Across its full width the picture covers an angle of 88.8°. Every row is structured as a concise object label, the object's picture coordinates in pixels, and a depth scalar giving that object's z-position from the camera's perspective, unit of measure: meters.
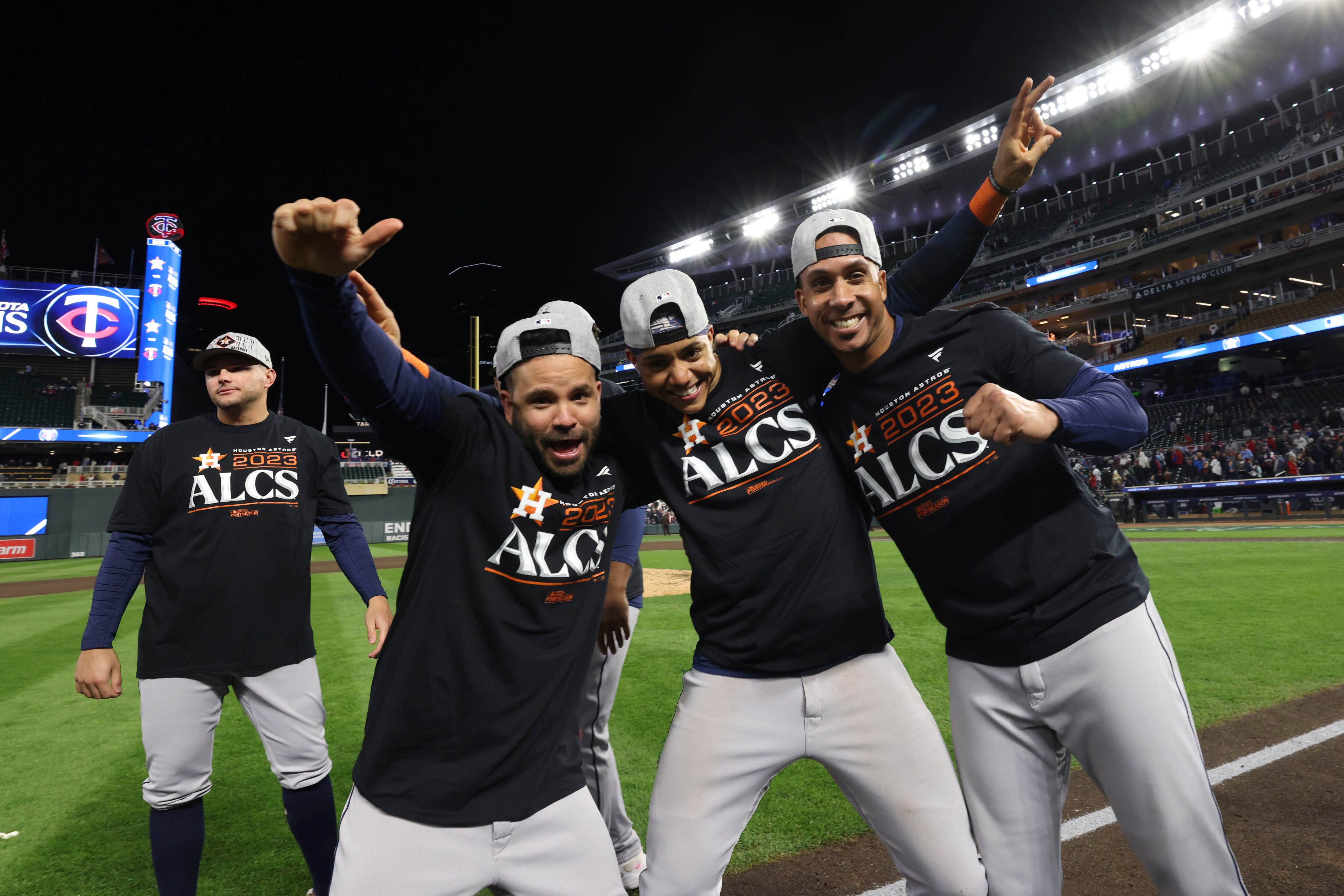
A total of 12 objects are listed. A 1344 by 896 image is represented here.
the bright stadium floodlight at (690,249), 54.88
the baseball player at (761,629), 2.21
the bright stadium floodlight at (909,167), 43.03
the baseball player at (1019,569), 1.94
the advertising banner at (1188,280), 35.94
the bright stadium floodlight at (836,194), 46.59
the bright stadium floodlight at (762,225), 50.22
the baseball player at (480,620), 1.79
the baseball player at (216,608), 2.88
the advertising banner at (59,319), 37.75
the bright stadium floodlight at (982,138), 39.66
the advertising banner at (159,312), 37.81
